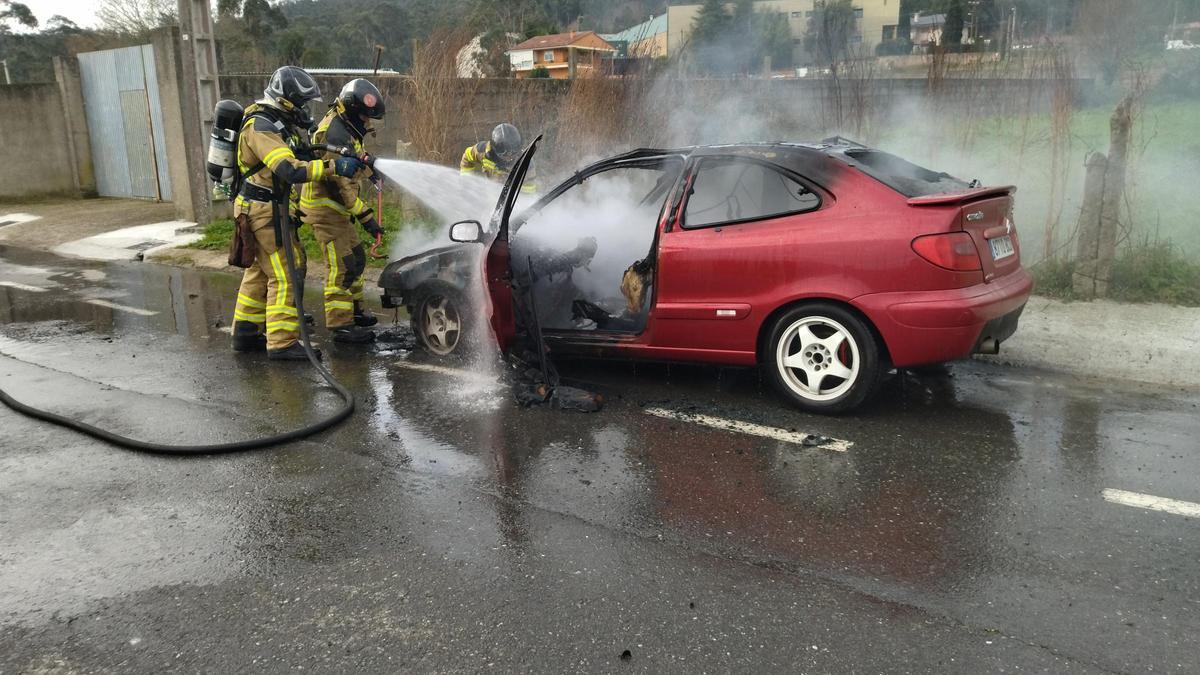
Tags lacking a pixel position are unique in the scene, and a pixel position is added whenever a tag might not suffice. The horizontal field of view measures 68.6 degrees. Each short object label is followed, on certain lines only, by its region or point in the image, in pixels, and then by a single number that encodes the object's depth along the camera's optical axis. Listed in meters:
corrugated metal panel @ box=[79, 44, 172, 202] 15.66
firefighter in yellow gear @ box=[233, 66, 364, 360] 6.20
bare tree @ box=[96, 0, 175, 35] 26.73
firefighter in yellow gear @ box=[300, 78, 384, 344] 6.71
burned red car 4.54
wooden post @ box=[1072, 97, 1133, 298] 7.16
